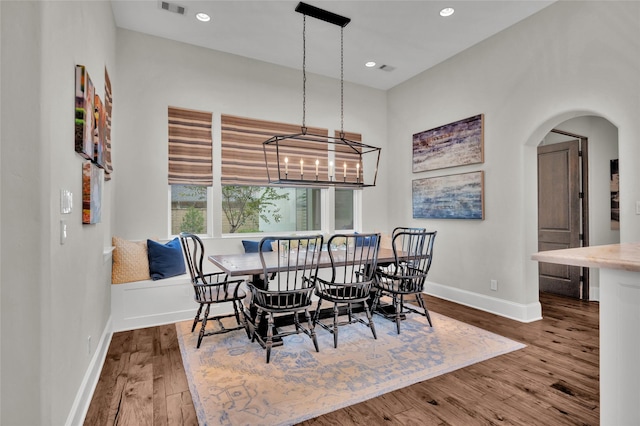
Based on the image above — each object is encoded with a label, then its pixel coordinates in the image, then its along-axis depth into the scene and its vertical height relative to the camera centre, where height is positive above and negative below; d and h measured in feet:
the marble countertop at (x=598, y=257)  4.18 -0.63
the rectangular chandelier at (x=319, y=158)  15.64 +2.71
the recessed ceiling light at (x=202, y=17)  11.53 +6.91
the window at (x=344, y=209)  17.54 +0.20
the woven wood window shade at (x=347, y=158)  17.29 +2.90
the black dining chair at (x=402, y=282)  10.85 -2.39
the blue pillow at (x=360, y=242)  14.83 -1.37
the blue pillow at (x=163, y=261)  11.77 -1.70
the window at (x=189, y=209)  13.78 +0.18
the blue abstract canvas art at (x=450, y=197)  13.56 +0.70
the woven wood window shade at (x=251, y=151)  14.38 +2.85
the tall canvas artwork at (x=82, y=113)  6.42 +2.00
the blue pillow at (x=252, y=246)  13.69 -1.38
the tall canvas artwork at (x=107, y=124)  9.58 +2.73
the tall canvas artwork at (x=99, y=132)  7.80 +2.01
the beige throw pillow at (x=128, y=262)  11.18 -1.67
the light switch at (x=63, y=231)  5.26 -0.28
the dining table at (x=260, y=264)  8.82 -1.48
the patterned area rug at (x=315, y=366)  6.72 -3.88
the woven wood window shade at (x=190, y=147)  13.41 +2.71
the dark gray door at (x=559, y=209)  14.83 +0.14
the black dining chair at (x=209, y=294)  9.64 -2.46
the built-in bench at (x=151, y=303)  11.09 -3.10
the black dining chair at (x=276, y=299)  8.73 -2.39
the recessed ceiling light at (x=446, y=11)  11.27 +6.90
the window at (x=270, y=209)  14.78 +0.19
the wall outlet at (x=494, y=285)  12.93 -2.84
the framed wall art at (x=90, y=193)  6.98 +0.45
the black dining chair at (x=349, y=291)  9.68 -2.39
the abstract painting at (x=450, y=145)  13.59 +2.99
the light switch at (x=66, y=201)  5.34 +0.21
